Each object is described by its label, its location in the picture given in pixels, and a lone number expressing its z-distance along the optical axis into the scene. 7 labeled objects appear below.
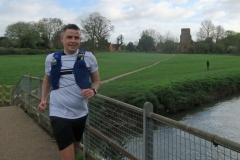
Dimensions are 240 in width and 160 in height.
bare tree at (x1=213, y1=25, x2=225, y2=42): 111.19
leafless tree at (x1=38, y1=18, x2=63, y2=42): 81.69
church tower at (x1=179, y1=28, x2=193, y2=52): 123.10
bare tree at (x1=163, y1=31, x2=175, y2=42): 121.13
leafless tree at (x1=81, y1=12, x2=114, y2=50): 62.75
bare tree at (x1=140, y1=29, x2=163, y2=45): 123.49
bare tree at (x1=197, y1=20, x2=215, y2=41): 110.31
